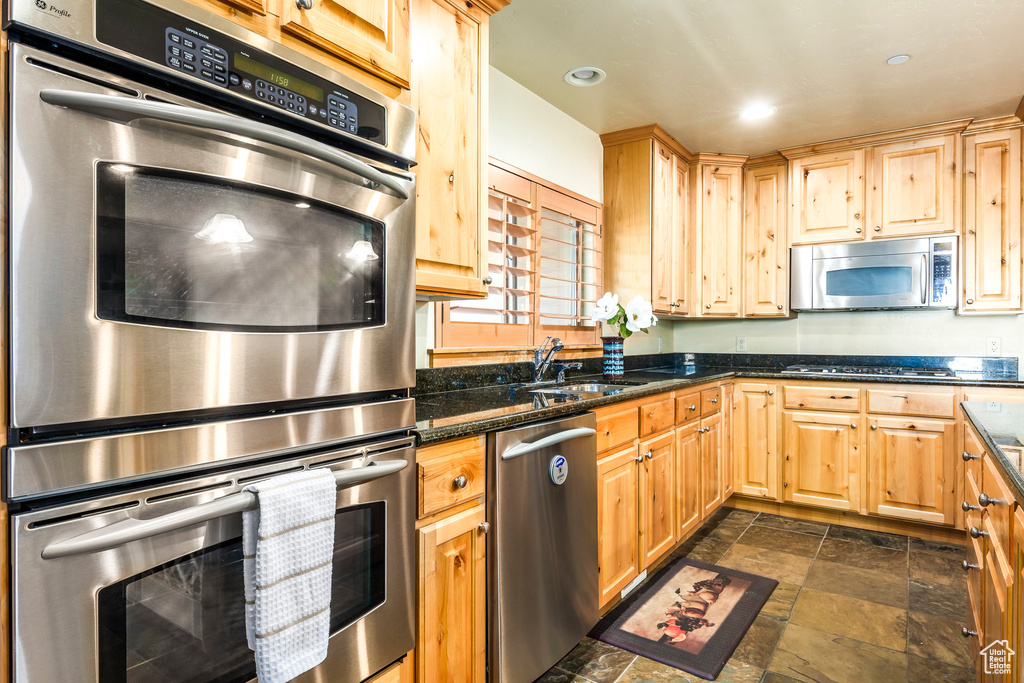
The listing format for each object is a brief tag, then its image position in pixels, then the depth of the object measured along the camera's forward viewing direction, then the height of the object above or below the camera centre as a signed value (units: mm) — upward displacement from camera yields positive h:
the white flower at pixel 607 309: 2990 +184
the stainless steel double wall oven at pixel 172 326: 743 +25
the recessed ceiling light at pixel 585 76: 2652 +1325
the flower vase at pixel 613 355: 3162 -73
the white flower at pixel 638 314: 3033 +159
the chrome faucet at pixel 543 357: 2664 -72
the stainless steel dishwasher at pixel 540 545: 1567 -644
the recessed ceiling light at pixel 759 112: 3115 +1347
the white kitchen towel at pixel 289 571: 922 -403
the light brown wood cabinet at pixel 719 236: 3975 +786
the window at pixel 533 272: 2525 +375
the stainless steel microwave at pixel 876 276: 3395 +443
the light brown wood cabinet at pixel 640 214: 3393 +818
